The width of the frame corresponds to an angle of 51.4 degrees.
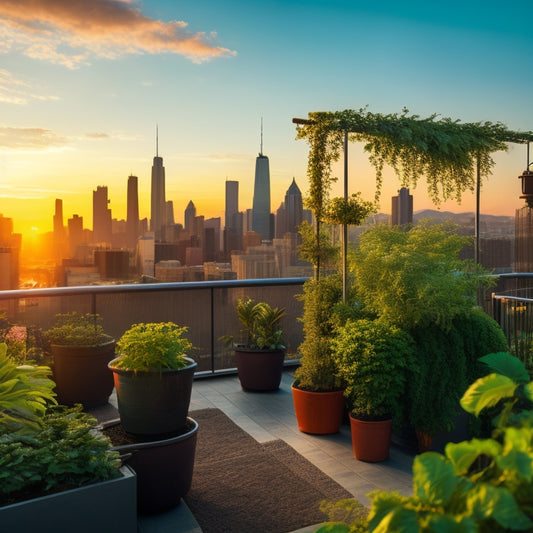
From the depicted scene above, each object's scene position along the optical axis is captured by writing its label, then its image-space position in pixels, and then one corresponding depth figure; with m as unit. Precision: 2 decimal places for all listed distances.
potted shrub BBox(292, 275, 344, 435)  4.40
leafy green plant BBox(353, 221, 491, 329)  4.00
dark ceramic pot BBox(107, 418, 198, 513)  3.04
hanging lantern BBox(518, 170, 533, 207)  6.27
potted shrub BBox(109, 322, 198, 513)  3.08
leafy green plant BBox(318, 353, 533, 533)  0.66
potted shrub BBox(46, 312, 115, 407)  5.07
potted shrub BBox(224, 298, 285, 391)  5.65
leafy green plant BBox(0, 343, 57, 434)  2.78
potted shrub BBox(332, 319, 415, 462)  3.87
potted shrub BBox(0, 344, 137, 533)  2.34
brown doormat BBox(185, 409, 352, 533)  3.11
